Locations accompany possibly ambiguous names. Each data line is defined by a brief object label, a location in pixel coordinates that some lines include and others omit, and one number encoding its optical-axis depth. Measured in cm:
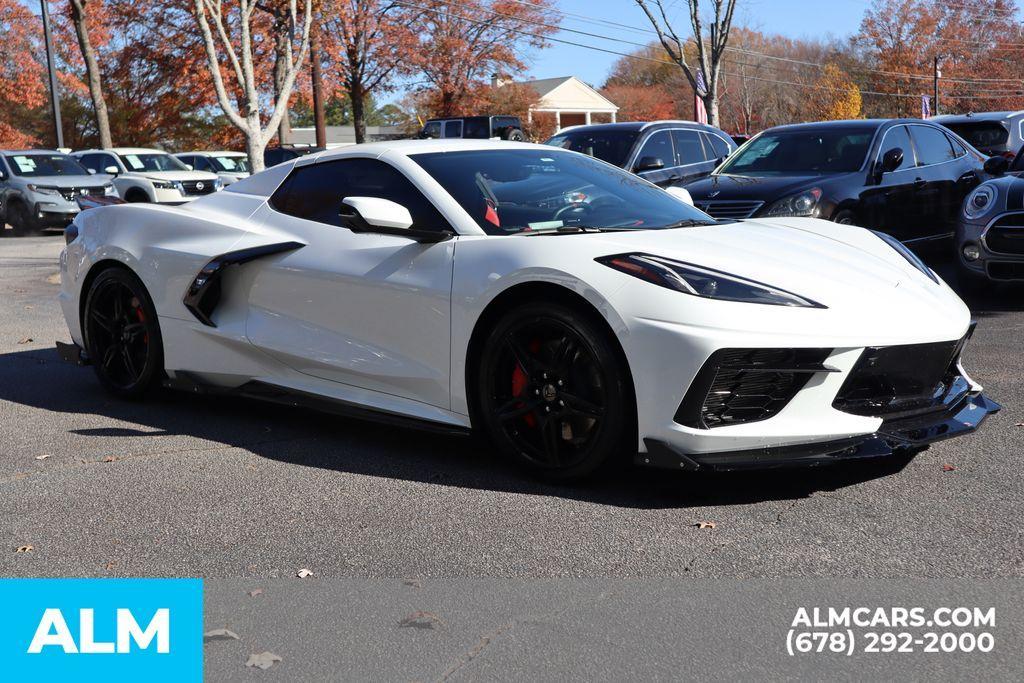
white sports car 417
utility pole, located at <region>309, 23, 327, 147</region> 3247
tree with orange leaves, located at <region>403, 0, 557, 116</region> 4212
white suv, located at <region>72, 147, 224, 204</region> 2253
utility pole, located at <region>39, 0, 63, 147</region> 3234
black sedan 995
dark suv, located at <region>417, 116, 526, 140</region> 2811
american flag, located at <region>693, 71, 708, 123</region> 2664
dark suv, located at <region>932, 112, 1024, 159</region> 1498
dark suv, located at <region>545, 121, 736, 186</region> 1341
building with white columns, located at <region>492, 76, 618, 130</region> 6931
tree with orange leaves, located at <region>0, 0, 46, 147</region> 4172
